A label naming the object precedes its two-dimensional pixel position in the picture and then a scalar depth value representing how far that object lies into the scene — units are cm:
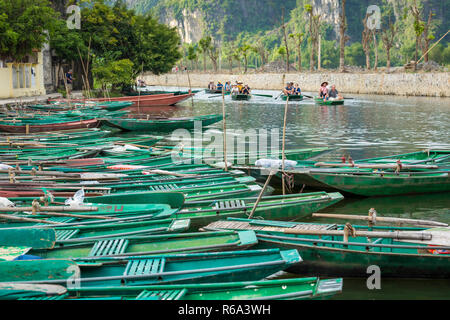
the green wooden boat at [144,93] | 3753
